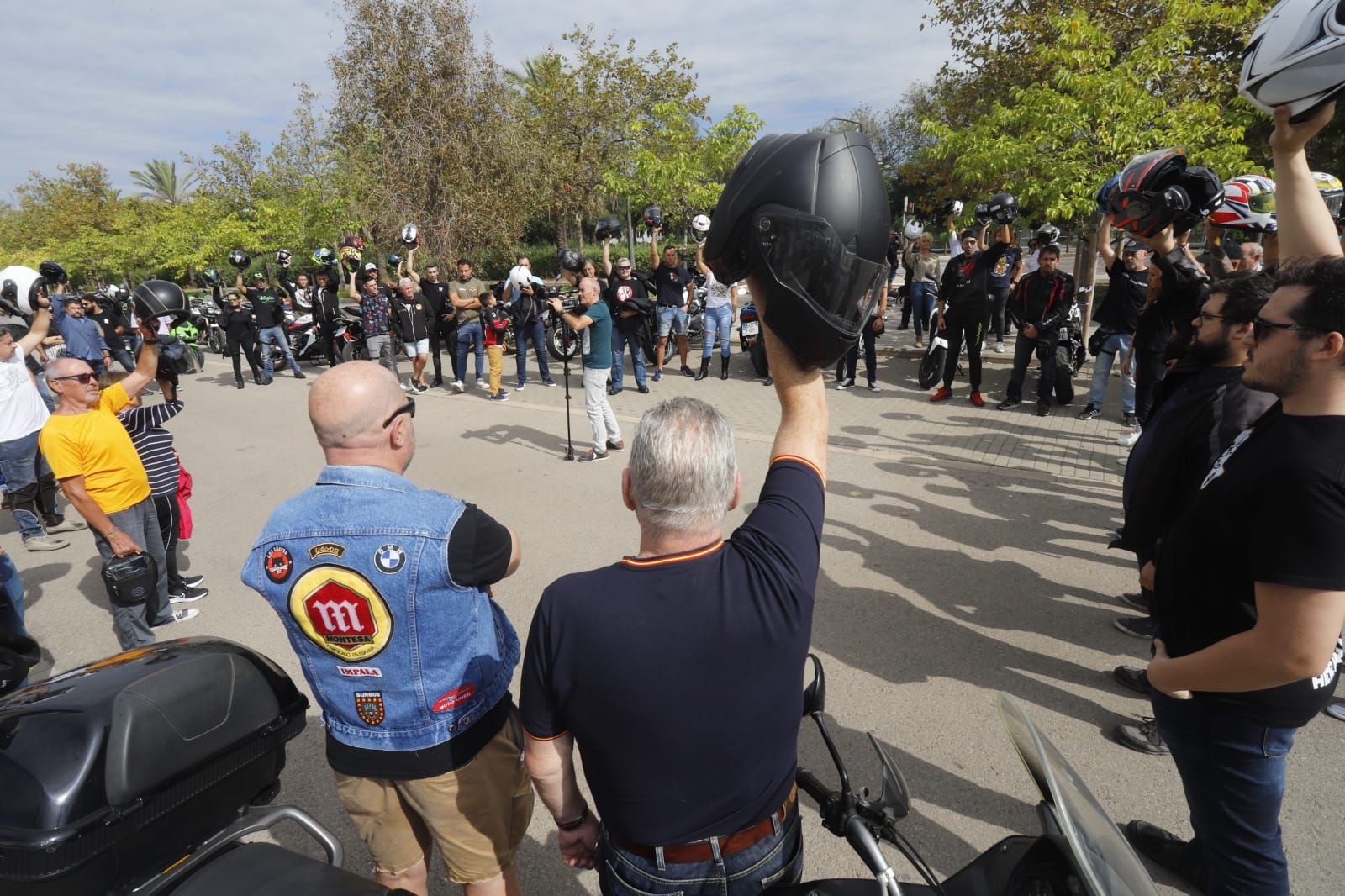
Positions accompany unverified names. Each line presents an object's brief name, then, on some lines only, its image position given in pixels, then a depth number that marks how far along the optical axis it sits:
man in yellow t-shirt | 3.71
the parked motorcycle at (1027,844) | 1.04
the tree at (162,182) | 41.97
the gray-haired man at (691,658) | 1.37
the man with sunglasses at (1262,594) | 1.57
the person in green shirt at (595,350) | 7.36
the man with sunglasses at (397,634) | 1.76
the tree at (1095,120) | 8.16
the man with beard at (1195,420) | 2.68
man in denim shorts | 10.71
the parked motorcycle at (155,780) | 1.41
